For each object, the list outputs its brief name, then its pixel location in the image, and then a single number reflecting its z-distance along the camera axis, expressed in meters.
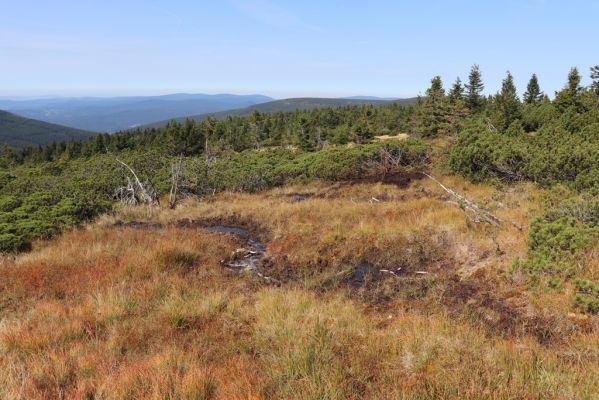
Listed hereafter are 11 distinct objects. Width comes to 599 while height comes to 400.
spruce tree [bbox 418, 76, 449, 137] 36.84
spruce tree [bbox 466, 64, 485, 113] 45.91
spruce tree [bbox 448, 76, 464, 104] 45.35
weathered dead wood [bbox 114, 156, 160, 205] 18.34
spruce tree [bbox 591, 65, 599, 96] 40.50
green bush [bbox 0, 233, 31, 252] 10.12
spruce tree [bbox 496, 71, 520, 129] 30.88
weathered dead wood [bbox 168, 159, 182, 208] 18.31
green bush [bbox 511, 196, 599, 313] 5.36
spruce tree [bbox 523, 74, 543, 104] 52.50
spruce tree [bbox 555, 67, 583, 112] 25.65
